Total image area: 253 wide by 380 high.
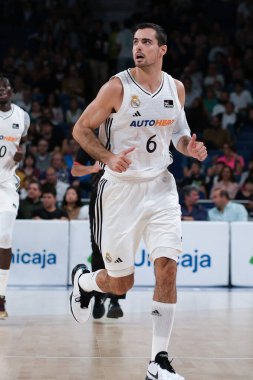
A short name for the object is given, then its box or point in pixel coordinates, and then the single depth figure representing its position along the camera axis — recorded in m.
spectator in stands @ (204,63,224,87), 18.89
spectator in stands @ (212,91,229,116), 18.09
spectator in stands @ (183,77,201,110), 18.41
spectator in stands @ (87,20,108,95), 19.48
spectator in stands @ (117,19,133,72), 19.81
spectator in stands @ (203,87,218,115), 18.47
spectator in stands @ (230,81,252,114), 18.58
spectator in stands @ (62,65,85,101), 19.05
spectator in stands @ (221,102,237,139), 18.05
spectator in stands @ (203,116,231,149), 17.42
